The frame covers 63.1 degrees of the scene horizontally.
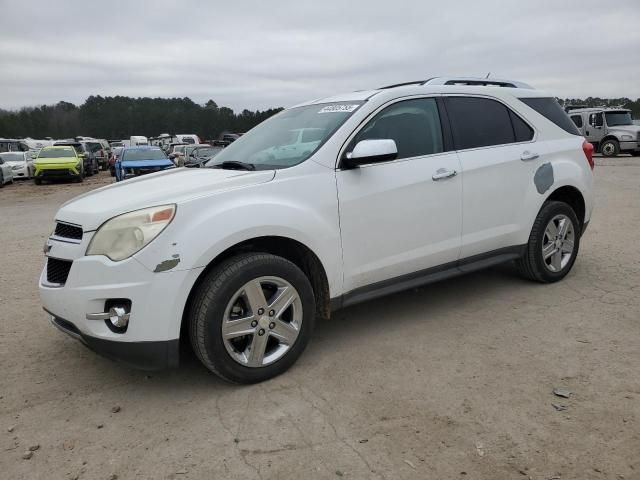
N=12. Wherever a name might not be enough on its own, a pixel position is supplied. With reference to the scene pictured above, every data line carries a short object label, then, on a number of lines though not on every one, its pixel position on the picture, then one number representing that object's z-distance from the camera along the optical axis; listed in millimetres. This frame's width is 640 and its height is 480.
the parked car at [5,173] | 20755
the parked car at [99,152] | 30286
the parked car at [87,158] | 25677
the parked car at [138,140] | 45225
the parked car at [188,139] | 39016
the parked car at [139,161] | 16078
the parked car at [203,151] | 18531
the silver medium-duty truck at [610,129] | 20875
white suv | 2850
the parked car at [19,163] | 23012
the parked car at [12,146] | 27078
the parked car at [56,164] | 20766
